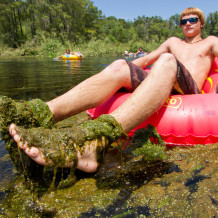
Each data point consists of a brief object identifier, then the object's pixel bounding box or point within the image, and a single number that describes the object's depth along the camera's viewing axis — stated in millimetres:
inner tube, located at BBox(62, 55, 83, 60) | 13656
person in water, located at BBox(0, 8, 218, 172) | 1073
